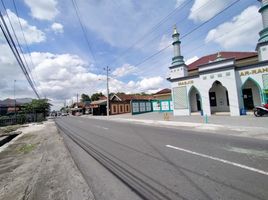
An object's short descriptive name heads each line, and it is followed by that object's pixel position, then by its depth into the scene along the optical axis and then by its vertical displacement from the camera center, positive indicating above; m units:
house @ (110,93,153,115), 38.01 +1.17
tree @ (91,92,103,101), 98.26 +9.51
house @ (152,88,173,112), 33.59 +1.28
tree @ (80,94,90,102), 110.26 +10.30
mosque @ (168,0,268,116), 17.84 +2.84
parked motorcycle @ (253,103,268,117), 15.47 -0.76
